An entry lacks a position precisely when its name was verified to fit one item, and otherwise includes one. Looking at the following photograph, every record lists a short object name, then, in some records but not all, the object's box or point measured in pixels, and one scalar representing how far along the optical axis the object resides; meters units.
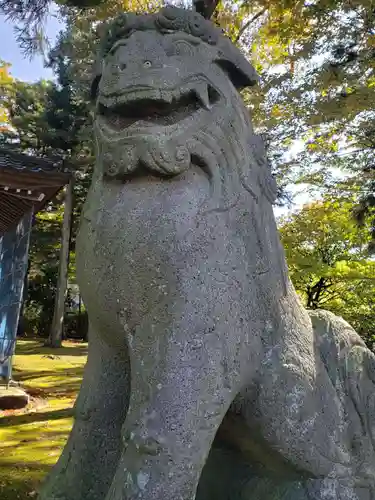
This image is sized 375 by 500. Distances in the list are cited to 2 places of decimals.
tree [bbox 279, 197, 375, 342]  9.34
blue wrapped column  7.46
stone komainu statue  1.35
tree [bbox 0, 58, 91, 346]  14.55
